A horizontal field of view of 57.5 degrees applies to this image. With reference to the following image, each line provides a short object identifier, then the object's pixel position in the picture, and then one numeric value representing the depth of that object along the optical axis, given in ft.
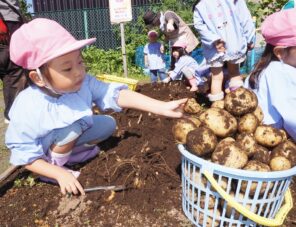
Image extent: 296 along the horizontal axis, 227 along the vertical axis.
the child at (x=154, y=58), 17.58
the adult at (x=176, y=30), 15.03
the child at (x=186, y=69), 13.59
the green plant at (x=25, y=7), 22.69
